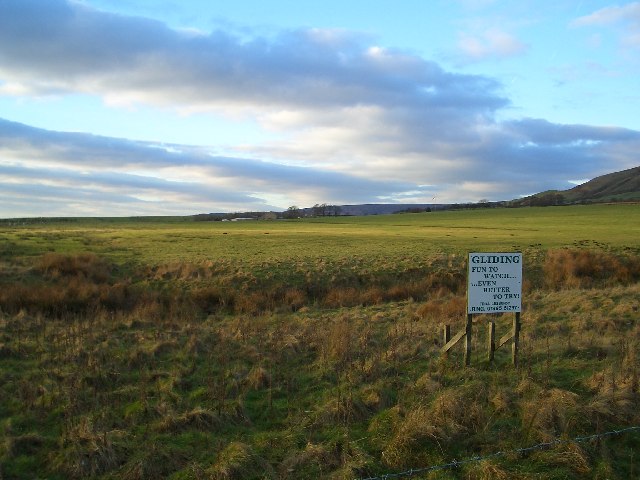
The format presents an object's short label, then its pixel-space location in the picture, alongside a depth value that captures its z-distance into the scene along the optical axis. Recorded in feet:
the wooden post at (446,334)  35.29
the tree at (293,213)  466.70
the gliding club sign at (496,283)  32.91
